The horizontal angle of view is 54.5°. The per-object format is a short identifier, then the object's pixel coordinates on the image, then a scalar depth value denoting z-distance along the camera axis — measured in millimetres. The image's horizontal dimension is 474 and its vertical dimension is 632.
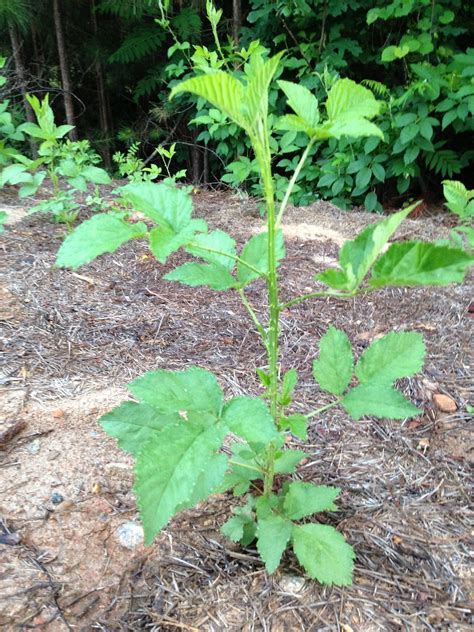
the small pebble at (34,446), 1312
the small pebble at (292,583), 979
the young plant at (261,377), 671
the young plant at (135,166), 2980
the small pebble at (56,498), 1161
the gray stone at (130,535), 1076
